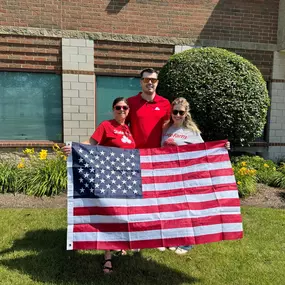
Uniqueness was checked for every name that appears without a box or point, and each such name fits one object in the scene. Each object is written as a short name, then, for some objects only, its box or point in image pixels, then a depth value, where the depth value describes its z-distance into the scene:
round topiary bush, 6.95
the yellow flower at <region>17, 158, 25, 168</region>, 6.47
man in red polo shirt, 3.72
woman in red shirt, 3.57
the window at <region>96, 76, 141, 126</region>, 8.48
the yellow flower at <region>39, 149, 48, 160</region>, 6.40
